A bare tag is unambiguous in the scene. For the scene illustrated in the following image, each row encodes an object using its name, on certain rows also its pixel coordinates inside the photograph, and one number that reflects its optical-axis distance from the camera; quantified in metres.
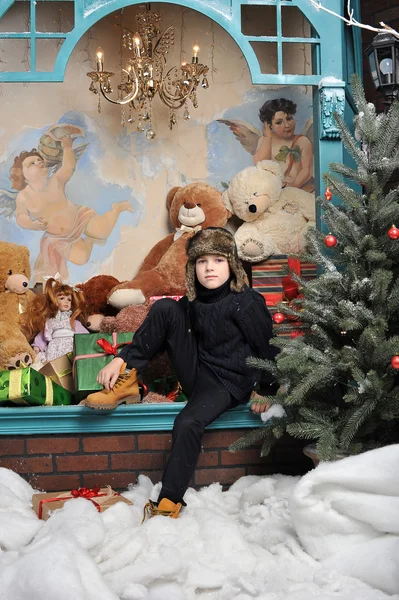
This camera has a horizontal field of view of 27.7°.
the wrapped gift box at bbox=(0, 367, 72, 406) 4.08
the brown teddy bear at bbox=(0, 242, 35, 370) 5.20
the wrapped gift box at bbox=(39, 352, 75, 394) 4.57
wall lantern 4.14
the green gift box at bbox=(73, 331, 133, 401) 4.27
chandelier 5.81
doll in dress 5.23
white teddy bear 6.08
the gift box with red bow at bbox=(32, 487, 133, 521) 3.69
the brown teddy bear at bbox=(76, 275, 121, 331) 5.82
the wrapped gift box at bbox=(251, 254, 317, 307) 5.43
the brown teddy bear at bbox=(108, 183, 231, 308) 5.78
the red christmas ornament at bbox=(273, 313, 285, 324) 3.94
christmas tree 3.62
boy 4.07
